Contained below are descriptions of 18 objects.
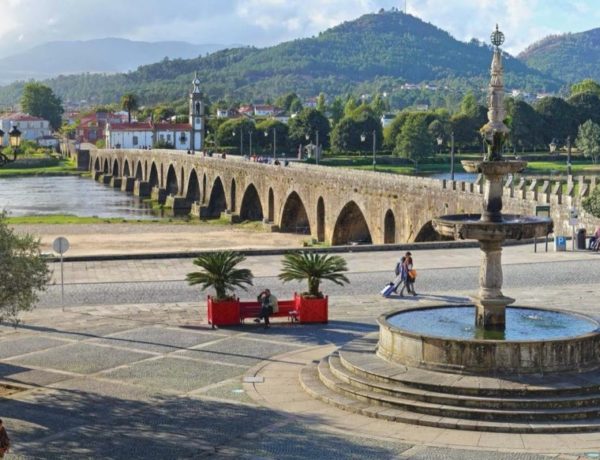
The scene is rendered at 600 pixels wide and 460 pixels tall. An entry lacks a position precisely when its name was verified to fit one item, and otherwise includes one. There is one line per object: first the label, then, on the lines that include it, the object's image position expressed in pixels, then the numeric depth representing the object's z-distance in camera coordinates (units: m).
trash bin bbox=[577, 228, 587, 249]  36.69
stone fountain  16.66
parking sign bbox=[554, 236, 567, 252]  36.31
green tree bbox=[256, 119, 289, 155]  148.91
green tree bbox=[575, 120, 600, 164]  119.31
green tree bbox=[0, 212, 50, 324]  18.70
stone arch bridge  47.19
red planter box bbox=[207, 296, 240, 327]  24.56
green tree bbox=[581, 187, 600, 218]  42.62
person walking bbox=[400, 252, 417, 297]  27.91
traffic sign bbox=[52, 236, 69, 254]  27.80
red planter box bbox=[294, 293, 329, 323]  24.83
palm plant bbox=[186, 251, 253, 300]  24.67
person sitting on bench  24.61
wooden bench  24.86
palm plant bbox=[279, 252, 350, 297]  24.84
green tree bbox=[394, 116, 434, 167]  126.75
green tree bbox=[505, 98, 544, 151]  133.12
